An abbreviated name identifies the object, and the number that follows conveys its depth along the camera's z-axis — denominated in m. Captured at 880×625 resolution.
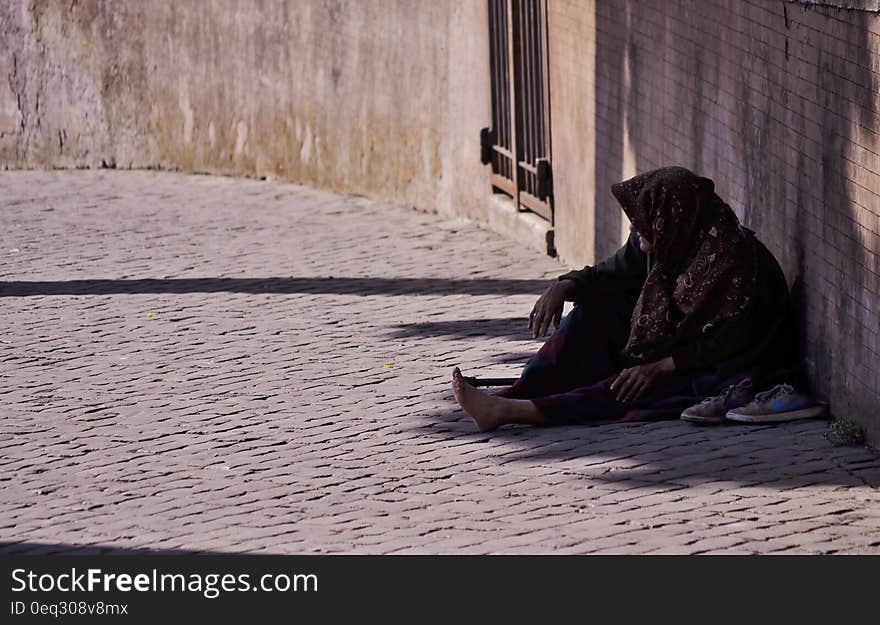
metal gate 21.91
